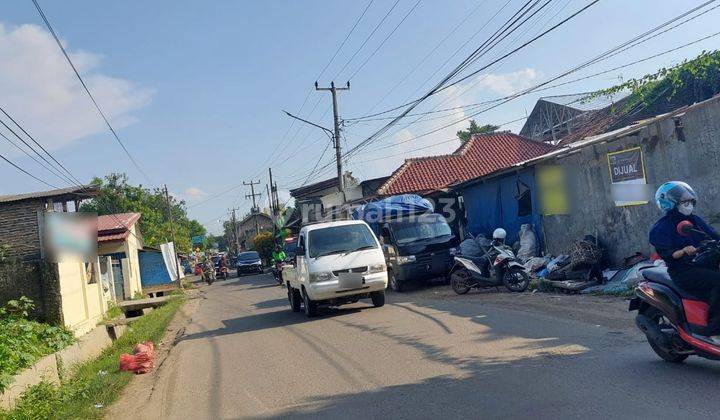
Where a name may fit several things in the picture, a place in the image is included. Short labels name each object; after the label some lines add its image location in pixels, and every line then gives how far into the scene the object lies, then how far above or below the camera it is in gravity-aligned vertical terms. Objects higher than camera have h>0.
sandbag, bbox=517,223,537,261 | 16.98 -0.53
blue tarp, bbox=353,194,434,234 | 19.55 +1.03
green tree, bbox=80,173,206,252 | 52.50 +5.85
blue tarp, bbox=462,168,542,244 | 17.39 +0.73
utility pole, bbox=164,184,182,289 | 36.09 +0.57
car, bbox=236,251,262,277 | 44.84 -0.34
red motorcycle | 5.62 -1.01
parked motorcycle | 13.93 -0.96
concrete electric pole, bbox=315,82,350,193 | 29.44 +5.14
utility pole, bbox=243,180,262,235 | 79.72 +7.98
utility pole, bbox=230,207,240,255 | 89.81 +3.17
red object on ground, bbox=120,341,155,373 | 9.85 -1.39
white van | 12.70 -0.35
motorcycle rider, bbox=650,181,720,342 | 5.55 -0.36
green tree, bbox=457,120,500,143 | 49.56 +8.09
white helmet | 15.13 -0.15
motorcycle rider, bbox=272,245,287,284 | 29.18 -0.18
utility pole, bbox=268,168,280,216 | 56.50 +5.13
